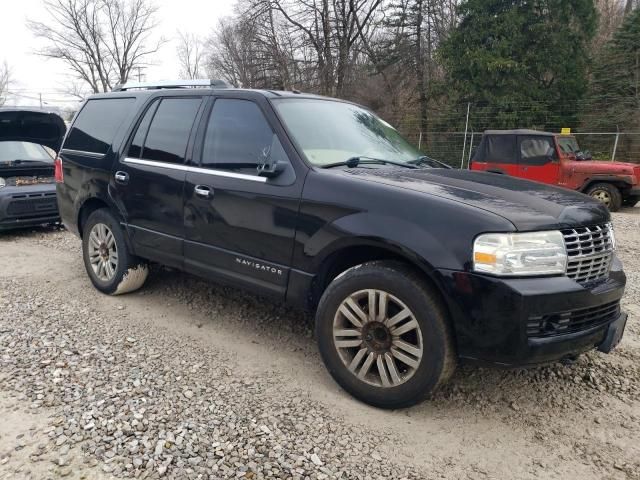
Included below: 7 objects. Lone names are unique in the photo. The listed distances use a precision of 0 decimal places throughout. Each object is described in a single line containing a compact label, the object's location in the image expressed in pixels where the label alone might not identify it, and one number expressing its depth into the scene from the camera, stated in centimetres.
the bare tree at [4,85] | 4647
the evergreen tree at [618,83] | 1695
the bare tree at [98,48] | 3691
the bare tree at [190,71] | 4707
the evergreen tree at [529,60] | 1856
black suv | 255
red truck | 1081
